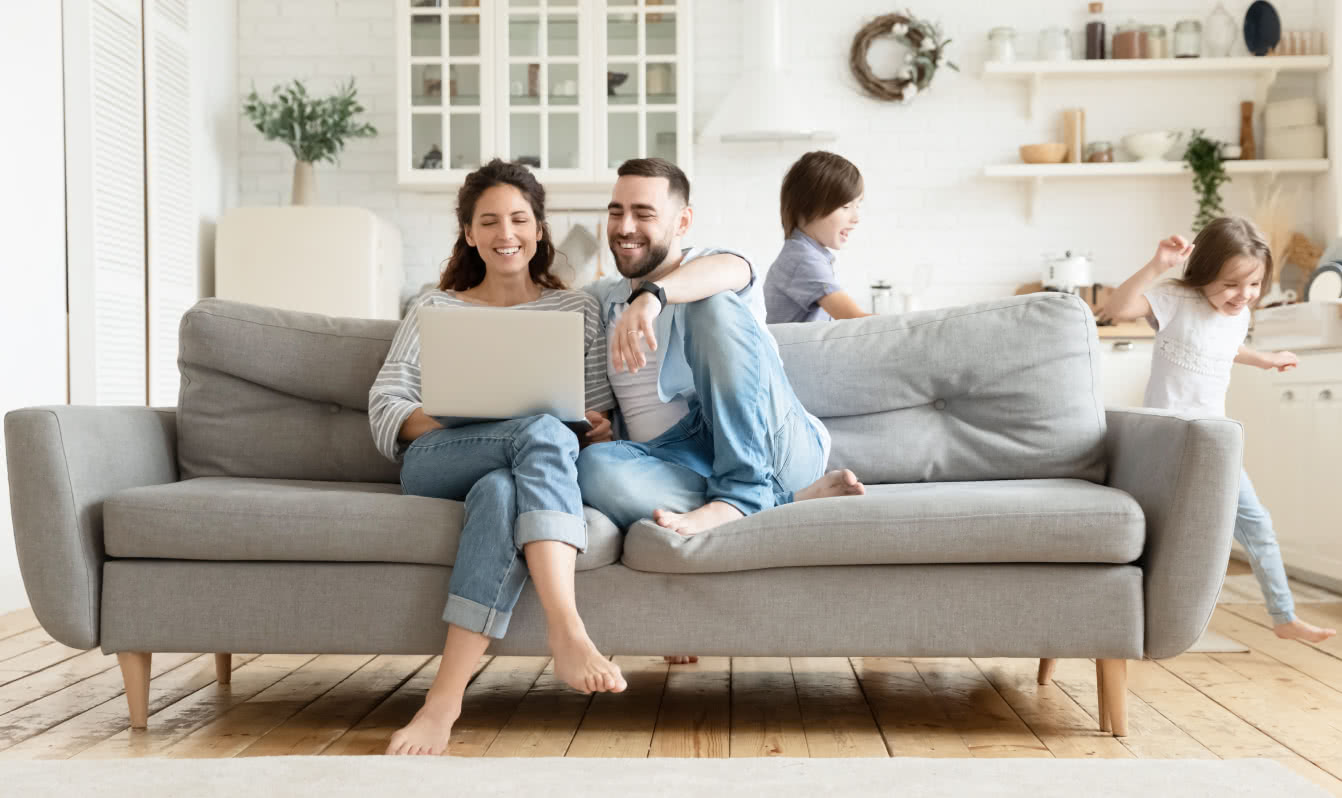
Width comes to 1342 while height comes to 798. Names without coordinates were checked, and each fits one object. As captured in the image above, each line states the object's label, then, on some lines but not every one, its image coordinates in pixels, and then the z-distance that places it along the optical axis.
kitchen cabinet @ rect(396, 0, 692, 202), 5.12
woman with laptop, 1.98
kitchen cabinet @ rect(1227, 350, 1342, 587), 3.63
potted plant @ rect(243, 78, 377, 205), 5.07
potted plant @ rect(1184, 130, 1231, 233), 5.10
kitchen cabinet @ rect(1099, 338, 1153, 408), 4.72
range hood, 5.02
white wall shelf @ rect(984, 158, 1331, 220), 5.09
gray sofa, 2.05
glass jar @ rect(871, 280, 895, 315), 5.20
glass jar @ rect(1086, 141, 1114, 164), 5.21
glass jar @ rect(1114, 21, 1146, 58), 5.18
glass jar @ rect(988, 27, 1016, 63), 5.21
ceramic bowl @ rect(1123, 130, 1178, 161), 5.16
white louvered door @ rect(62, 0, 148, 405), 3.86
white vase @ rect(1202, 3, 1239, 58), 5.20
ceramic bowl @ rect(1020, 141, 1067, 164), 5.21
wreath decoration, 5.29
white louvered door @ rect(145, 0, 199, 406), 4.44
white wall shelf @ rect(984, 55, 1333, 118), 5.09
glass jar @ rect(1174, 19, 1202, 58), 5.18
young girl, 2.83
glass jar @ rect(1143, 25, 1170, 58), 5.20
